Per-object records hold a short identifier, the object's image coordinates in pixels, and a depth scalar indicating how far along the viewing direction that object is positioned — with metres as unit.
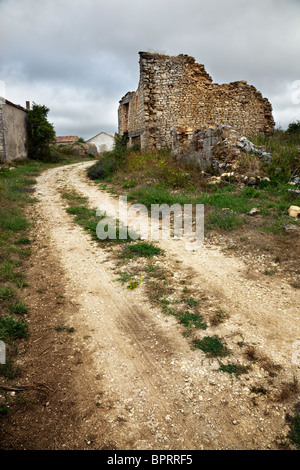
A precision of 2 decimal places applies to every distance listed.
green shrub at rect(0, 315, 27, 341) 3.07
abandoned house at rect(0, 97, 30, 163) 15.49
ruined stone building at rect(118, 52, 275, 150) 13.41
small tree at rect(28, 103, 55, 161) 20.08
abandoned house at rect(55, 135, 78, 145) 38.18
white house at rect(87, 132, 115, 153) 46.50
